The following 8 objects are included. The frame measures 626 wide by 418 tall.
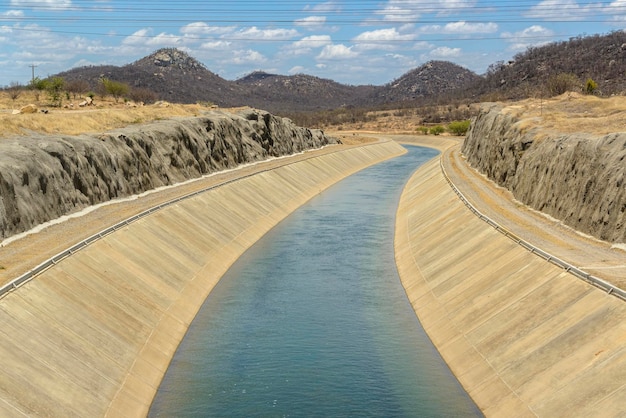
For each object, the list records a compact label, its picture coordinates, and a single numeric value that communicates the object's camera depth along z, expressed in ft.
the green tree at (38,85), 434.79
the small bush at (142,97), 573.33
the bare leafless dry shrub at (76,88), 499.26
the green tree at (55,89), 387.86
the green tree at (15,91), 413.22
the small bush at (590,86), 462.60
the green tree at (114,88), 497.46
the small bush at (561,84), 434.30
